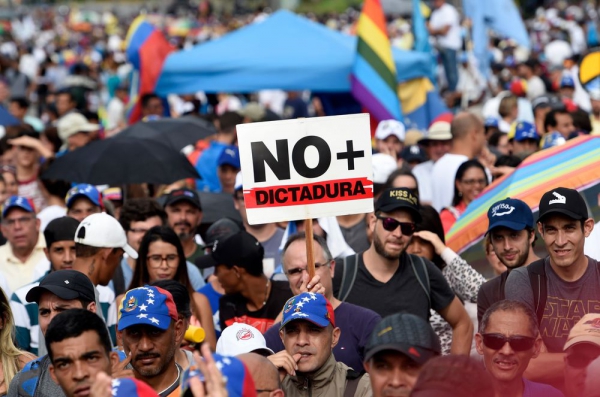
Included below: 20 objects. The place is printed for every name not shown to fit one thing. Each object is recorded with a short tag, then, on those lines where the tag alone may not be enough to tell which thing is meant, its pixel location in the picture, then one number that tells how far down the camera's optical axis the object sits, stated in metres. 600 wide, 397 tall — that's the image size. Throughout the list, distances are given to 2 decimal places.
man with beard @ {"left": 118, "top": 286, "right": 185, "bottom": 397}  10.87
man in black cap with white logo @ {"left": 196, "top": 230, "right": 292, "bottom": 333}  14.25
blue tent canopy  31.11
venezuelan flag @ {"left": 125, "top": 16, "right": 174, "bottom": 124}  32.32
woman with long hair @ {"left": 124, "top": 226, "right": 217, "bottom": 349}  14.85
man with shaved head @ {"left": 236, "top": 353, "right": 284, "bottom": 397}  9.47
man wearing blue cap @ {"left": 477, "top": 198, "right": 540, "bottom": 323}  13.12
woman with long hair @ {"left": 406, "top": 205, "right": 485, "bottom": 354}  14.31
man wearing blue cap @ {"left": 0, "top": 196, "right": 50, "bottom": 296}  17.27
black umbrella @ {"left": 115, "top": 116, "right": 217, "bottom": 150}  22.06
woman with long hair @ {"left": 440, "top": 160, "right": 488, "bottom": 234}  18.06
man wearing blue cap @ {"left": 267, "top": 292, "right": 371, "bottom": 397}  10.94
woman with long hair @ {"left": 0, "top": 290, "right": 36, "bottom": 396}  11.91
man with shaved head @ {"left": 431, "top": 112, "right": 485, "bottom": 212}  20.25
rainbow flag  28.48
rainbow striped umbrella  14.74
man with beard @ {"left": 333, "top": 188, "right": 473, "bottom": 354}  13.45
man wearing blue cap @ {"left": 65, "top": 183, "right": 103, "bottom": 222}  17.47
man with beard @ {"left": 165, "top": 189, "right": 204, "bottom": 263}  17.77
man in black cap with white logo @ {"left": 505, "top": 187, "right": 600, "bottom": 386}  11.37
